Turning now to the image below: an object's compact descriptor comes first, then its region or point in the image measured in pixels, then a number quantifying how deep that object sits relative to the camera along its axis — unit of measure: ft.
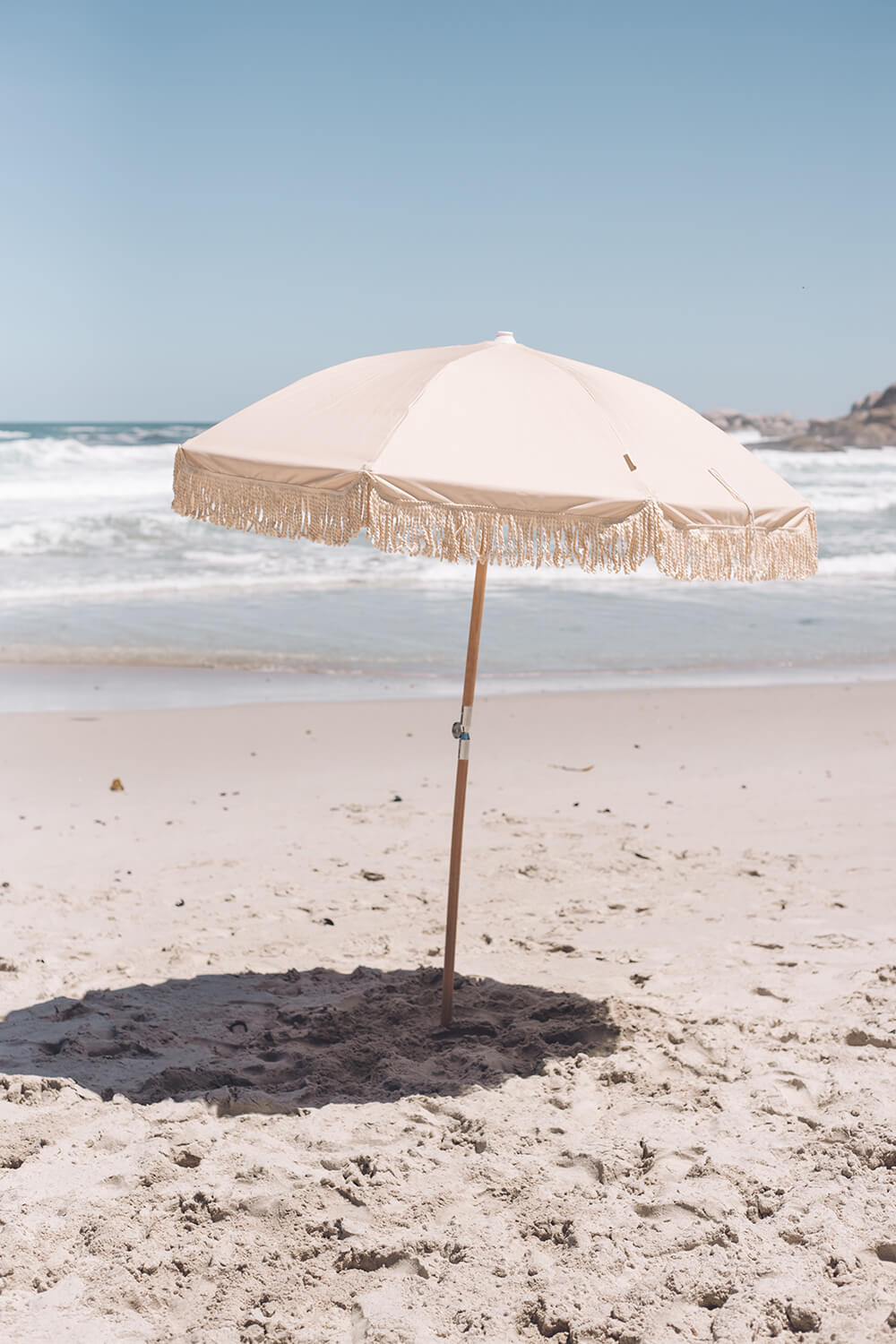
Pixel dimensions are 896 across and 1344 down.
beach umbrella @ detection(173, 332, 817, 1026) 9.96
